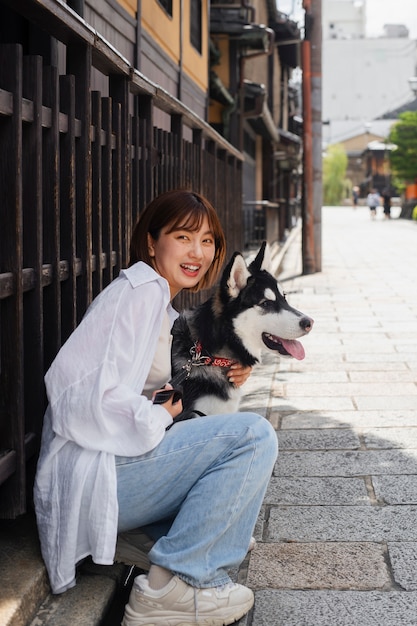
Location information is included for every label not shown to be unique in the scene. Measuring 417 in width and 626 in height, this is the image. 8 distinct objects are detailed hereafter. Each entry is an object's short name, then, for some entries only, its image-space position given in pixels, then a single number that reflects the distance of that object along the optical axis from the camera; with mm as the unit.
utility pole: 18062
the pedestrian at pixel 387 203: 52931
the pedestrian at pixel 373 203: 56031
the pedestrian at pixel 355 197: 77875
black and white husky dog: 4508
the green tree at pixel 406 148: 59156
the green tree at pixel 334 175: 91188
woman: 3078
